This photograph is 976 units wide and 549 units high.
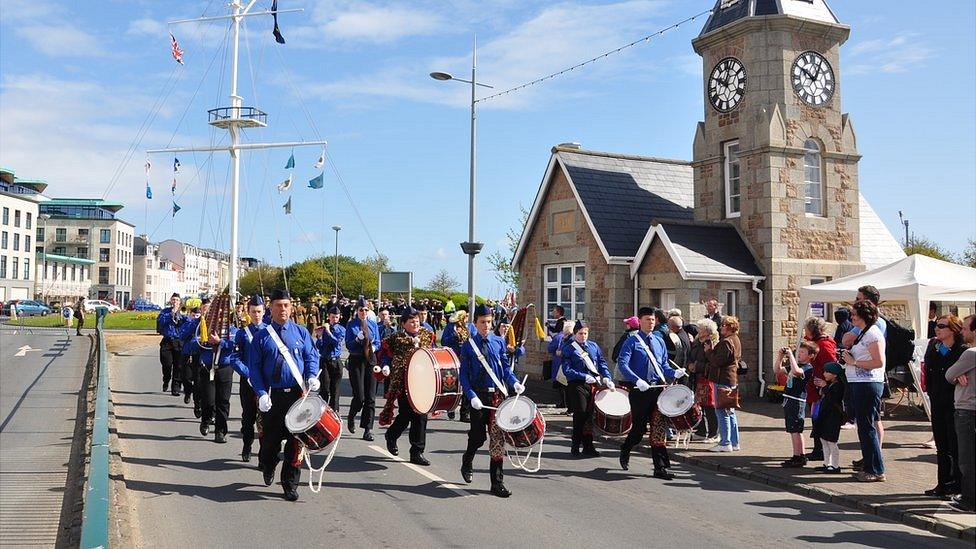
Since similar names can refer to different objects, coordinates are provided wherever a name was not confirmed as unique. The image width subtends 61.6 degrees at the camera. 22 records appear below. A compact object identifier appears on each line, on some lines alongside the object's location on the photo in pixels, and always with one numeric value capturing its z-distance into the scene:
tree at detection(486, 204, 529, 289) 46.16
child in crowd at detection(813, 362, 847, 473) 9.30
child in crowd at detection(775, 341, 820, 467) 9.79
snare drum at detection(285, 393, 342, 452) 7.72
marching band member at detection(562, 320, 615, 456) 10.66
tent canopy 13.30
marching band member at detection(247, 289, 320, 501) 7.89
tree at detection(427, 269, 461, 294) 73.50
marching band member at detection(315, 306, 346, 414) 12.68
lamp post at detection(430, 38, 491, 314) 20.14
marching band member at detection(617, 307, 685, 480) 9.54
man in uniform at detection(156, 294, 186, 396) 16.62
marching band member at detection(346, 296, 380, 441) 12.08
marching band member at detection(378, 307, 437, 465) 9.74
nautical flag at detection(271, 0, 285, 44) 31.64
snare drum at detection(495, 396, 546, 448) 8.23
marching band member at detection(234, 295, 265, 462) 9.57
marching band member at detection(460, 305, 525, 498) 8.54
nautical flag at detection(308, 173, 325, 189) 30.70
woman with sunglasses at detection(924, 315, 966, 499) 8.22
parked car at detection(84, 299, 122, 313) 74.66
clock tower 17.83
